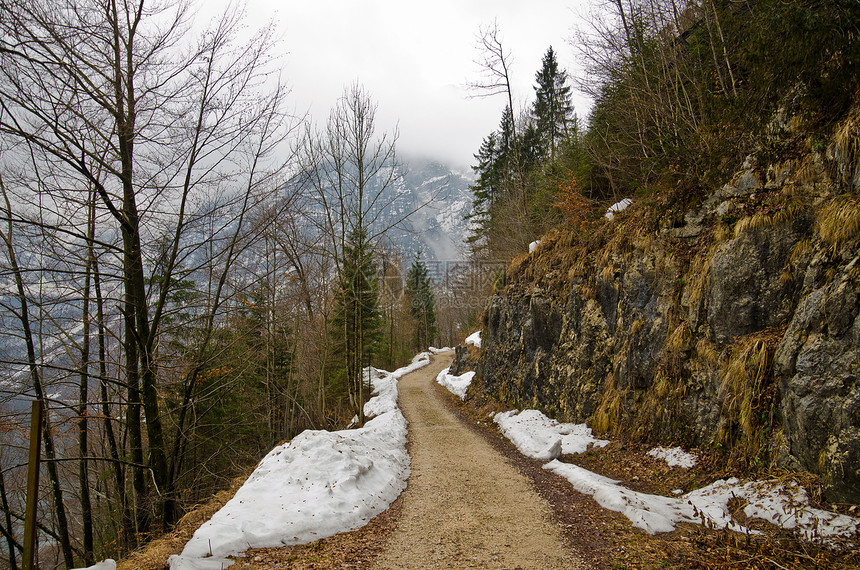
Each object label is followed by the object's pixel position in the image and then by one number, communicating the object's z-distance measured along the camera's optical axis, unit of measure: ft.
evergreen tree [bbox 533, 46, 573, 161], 89.76
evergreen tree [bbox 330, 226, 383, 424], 40.24
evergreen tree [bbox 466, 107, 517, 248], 95.72
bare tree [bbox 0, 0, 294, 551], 16.07
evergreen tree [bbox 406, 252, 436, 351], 149.69
